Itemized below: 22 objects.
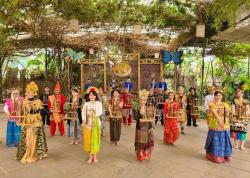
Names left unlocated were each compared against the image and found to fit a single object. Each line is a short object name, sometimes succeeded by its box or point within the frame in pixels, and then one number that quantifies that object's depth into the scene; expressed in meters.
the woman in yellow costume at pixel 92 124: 5.04
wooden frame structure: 12.10
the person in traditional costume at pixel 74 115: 6.34
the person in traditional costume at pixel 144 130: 5.18
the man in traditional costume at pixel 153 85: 11.02
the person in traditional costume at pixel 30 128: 5.12
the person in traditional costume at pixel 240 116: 5.88
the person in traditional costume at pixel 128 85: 11.42
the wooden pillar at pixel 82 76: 12.80
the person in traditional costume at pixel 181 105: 7.07
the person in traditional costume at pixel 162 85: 10.90
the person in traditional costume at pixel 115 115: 6.17
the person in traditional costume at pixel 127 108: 8.60
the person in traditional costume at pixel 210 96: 6.68
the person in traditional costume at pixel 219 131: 5.16
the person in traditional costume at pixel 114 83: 11.88
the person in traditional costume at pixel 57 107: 7.02
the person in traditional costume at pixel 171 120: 6.36
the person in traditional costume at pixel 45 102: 8.09
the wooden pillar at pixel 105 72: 12.46
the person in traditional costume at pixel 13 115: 5.71
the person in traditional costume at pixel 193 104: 8.45
